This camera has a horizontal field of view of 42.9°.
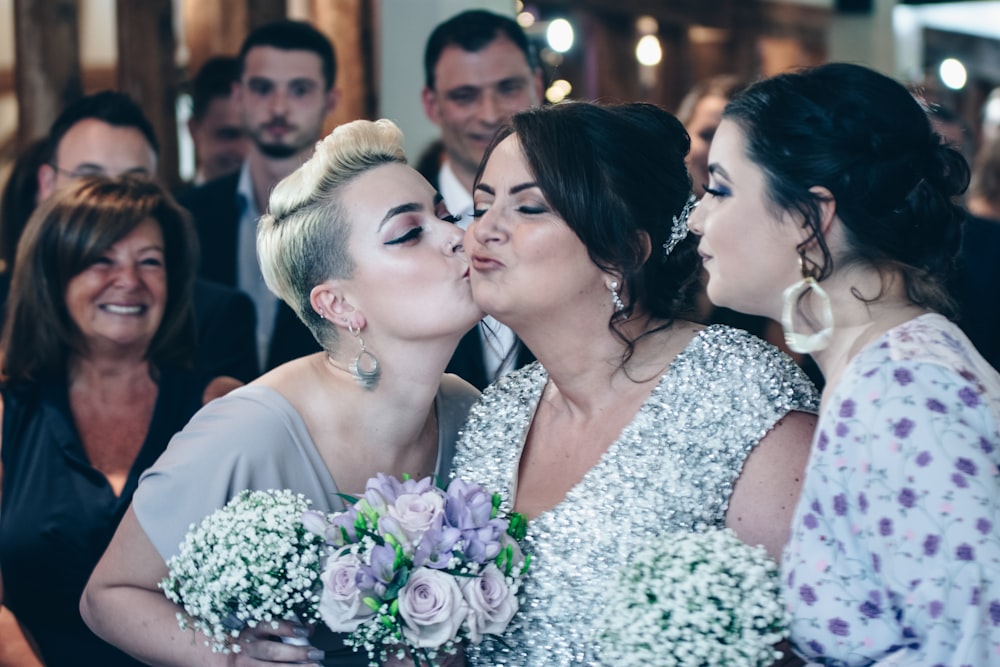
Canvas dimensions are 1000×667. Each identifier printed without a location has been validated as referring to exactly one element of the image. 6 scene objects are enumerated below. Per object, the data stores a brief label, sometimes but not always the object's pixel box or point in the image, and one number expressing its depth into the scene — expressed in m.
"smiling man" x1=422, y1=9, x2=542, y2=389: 4.15
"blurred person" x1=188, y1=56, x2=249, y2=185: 5.48
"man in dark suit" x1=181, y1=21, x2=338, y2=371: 4.49
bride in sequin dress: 2.29
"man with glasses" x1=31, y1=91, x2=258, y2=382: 3.84
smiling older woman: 3.05
